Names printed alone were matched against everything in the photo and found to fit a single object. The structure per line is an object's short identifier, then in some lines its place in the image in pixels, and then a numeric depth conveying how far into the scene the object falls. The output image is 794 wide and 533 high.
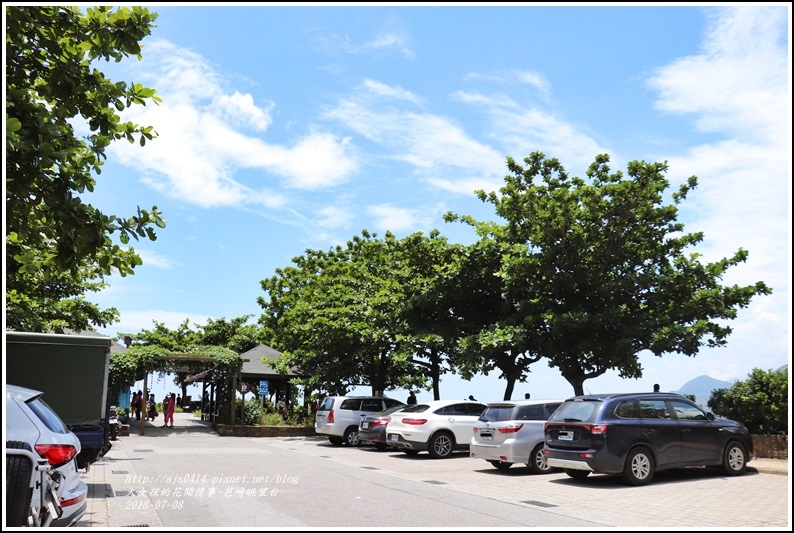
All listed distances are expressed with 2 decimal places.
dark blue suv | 13.05
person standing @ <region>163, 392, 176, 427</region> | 35.94
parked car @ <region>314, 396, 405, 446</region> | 25.81
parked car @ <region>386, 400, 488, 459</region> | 20.23
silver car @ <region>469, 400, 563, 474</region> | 15.68
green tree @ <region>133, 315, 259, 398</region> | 53.47
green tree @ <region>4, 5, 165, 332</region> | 8.32
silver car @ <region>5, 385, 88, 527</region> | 6.30
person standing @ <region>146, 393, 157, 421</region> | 40.47
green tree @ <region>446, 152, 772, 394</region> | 22.42
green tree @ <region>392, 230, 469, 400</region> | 27.12
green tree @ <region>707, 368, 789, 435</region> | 19.55
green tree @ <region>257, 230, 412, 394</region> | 29.53
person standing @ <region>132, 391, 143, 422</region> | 39.66
